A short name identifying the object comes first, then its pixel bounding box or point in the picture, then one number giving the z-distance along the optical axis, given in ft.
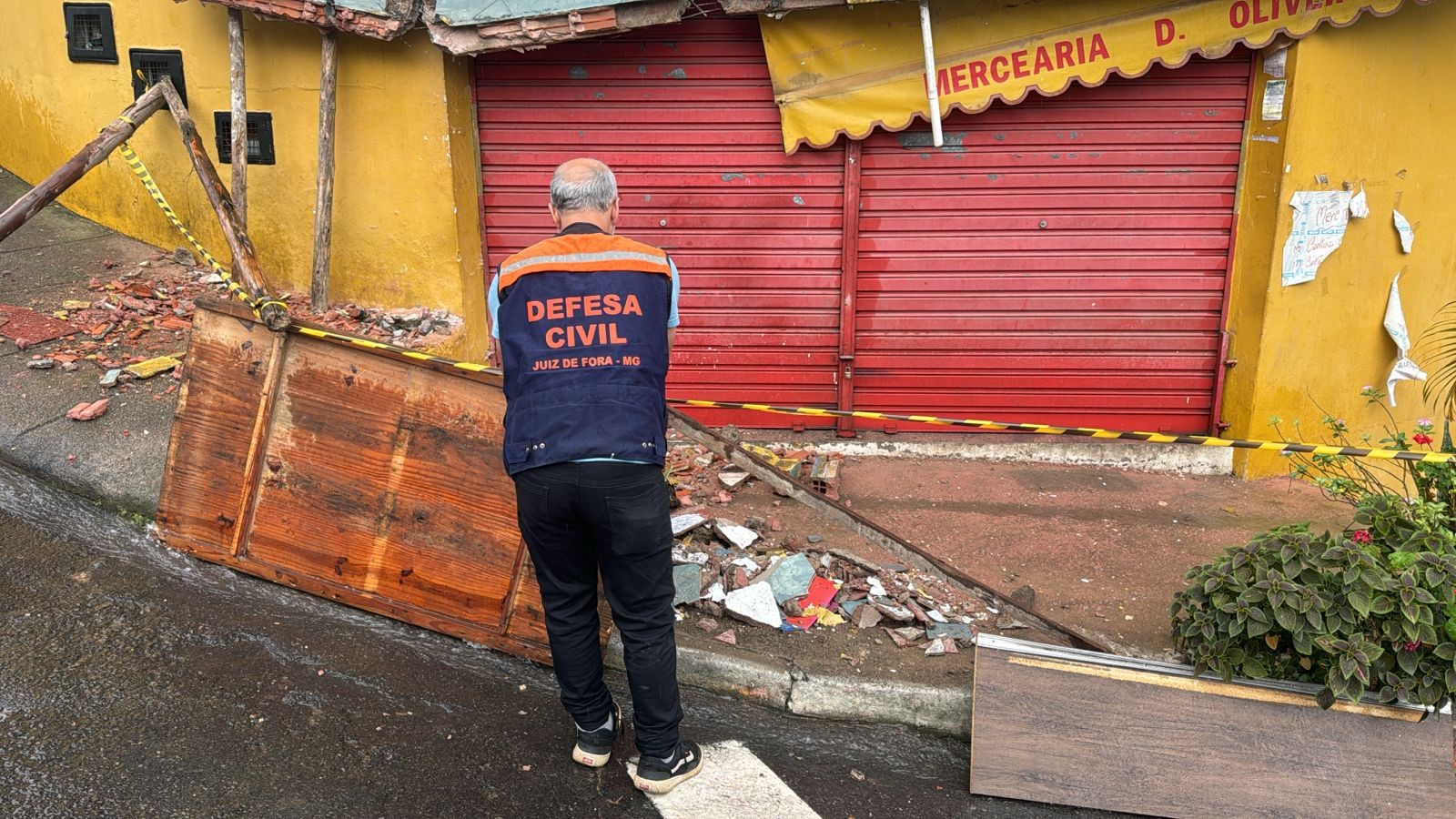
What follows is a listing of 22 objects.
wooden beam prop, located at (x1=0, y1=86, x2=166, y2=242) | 17.80
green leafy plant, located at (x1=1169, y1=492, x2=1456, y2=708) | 10.96
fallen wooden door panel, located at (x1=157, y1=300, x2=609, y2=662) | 13.80
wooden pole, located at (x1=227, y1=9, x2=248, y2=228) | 20.97
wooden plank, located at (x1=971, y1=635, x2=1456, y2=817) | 11.20
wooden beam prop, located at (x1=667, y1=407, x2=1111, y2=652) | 14.29
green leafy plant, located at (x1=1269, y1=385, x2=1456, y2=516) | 12.63
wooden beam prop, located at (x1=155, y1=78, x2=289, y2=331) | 18.45
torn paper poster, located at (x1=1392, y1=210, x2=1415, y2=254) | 21.67
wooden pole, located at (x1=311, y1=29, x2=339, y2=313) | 20.84
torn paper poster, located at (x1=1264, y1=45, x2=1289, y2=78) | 20.63
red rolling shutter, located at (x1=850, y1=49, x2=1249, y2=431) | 21.53
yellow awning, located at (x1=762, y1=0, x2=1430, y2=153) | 19.99
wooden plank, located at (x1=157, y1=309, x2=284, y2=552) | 14.92
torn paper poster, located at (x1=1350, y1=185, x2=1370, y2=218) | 21.31
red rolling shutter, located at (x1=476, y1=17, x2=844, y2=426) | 21.40
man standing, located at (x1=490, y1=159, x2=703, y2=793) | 10.39
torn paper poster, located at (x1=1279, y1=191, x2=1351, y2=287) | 21.18
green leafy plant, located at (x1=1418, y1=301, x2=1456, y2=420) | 22.71
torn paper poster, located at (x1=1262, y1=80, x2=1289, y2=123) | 20.80
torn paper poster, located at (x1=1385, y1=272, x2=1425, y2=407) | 22.11
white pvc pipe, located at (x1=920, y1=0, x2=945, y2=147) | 19.88
